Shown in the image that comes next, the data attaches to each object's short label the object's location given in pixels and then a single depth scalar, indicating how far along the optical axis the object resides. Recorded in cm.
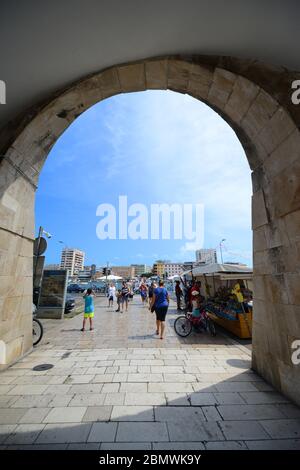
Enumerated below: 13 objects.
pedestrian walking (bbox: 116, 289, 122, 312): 1490
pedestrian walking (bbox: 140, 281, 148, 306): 1916
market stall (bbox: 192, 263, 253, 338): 801
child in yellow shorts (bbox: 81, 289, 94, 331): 891
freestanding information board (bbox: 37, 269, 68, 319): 1189
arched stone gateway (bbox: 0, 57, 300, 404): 382
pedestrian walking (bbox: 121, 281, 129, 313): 1523
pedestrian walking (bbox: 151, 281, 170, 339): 764
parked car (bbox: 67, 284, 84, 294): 3731
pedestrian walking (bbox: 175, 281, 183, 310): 1409
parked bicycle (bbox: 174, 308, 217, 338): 799
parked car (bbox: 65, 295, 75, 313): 1407
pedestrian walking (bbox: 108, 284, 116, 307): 1775
